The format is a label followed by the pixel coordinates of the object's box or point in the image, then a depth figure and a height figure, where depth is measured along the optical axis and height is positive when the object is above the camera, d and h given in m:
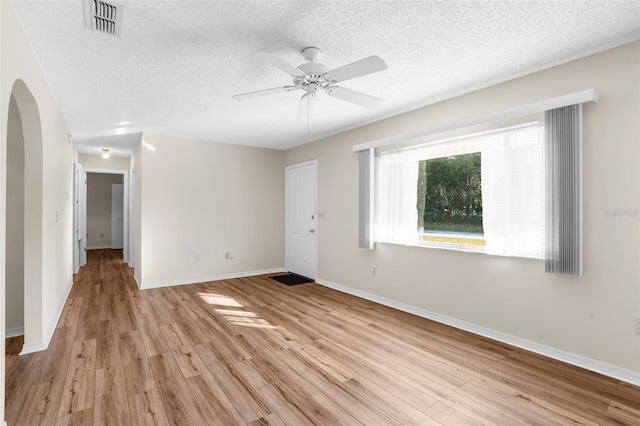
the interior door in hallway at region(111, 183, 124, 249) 9.32 -0.07
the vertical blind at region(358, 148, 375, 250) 4.26 +0.22
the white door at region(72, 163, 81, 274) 5.43 -0.08
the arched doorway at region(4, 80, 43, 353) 2.67 -0.06
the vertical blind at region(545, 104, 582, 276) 2.47 +0.19
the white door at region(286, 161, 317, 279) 5.58 -0.11
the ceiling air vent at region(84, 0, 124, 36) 1.83 +1.21
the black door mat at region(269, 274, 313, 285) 5.36 -1.17
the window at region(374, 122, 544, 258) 2.79 +0.22
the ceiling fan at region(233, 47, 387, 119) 2.05 +1.00
